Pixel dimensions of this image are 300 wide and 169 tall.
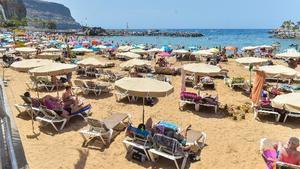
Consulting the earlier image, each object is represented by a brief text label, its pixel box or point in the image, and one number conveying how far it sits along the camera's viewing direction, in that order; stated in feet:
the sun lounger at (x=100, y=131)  26.23
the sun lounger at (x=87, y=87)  43.58
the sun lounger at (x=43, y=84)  47.05
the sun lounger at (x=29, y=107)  31.76
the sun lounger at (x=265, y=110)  33.57
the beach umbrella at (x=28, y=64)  37.06
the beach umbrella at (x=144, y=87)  25.22
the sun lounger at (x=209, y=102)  36.88
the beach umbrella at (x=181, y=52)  80.53
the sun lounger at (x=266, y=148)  20.05
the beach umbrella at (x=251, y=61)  49.75
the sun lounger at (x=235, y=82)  47.96
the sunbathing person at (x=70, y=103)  31.85
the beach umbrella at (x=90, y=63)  54.11
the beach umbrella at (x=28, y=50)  65.98
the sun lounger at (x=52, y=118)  29.42
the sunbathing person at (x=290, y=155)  20.27
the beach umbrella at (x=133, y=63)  54.03
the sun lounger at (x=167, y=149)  22.73
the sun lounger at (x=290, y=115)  32.89
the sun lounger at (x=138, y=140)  23.90
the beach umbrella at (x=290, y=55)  59.35
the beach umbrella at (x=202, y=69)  35.88
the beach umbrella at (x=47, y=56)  70.90
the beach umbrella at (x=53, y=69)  32.17
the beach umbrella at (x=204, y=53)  71.36
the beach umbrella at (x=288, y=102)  27.53
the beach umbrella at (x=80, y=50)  77.23
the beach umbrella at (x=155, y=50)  81.98
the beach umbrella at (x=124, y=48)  92.51
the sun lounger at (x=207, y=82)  50.16
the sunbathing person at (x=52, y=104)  30.78
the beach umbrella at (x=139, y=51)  77.04
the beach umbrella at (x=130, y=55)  68.00
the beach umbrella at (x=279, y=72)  37.96
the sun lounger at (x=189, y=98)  37.10
